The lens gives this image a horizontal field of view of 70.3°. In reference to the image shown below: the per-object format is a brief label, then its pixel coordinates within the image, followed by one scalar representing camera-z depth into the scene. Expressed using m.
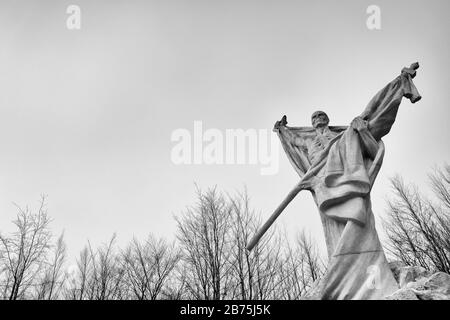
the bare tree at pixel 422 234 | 14.84
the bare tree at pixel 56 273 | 17.09
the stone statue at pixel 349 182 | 5.11
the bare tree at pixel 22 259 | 11.48
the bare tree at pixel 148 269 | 14.94
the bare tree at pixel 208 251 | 11.79
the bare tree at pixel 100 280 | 16.44
